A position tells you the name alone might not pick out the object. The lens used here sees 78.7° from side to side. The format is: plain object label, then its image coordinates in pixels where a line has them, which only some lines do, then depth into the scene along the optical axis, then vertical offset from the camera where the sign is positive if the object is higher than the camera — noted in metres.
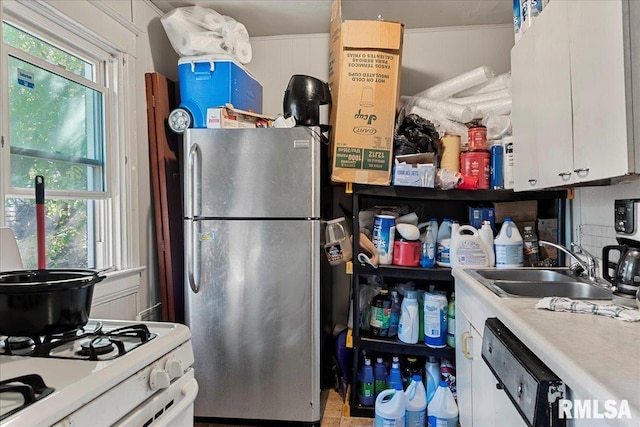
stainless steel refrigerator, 2.06 -0.31
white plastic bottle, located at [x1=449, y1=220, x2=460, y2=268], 2.06 -0.18
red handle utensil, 1.18 +0.00
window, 1.59 +0.34
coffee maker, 1.24 -0.16
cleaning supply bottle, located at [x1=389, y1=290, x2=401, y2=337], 2.26 -0.62
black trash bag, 2.18 +0.42
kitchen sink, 1.54 -0.32
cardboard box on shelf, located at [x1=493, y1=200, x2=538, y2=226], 2.21 -0.01
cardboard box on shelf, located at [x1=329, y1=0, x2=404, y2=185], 2.15 +0.58
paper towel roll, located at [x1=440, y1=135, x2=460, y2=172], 2.21 +0.33
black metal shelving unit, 2.12 -0.33
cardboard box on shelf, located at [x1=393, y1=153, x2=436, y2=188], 2.11 +0.20
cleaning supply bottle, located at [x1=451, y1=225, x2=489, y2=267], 2.01 -0.21
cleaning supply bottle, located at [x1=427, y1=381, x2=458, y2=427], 1.94 -1.00
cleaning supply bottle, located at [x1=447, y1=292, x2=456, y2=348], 2.12 -0.63
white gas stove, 0.71 -0.34
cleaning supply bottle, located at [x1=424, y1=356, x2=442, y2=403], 2.15 -0.92
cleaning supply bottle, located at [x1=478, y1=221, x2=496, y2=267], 2.03 -0.16
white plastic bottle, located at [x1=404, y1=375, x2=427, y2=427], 2.00 -1.01
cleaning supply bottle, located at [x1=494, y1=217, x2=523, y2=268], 1.99 -0.20
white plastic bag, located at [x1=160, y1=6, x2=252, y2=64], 2.27 +1.08
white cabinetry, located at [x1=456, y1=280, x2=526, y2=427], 1.26 -0.63
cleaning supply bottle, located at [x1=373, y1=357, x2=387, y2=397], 2.25 -0.96
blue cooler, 2.30 +0.77
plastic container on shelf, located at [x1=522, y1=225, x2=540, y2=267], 2.09 -0.22
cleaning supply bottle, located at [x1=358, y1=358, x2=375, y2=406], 2.23 -1.01
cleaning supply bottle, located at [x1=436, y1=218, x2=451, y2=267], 2.17 -0.19
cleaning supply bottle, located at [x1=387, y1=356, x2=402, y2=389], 2.18 -0.93
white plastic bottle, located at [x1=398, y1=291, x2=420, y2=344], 2.17 -0.62
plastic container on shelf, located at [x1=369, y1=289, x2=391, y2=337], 2.25 -0.61
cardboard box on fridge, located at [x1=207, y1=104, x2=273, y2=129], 2.13 +0.54
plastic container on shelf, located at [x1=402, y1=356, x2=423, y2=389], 2.26 -0.93
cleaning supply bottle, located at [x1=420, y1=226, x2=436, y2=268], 2.18 -0.23
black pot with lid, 0.93 -0.23
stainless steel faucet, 1.63 -0.24
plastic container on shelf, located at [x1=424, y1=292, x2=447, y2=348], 2.13 -0.60
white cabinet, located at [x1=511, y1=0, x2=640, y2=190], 1.11 +0.40
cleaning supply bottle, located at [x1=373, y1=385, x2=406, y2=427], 1.97 -1.02
